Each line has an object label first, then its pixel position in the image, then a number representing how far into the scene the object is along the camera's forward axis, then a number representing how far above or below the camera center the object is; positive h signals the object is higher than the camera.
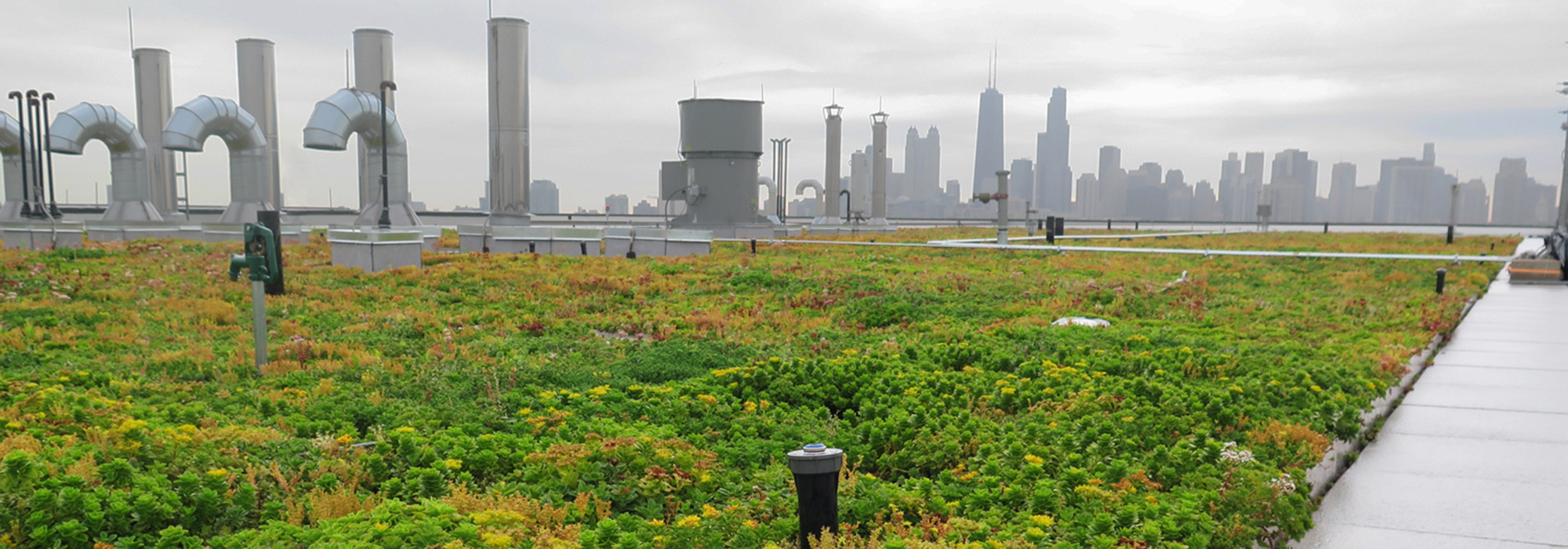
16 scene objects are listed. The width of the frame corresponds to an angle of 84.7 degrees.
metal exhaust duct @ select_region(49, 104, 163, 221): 38.25 +2.27
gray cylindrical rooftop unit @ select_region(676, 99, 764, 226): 39.47 +2.43
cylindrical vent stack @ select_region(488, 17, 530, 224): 37.12 +3.61
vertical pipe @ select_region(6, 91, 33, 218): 37.34 +2.37
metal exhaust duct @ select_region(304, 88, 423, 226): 31.02 +2.52
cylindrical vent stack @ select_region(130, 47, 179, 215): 51.28 +5.33
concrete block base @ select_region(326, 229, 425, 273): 20.06 -1.14
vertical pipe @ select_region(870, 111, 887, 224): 66.00 +3.22
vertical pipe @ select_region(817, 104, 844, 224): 65.25 +3.47
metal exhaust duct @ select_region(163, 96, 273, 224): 34.41 +2.38
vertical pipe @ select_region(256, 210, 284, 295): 14.38 -0.48
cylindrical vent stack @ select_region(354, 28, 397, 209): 47.59 +7.78
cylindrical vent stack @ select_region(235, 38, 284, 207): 51.66 +7.08
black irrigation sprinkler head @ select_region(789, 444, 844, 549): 3.79 -1.25
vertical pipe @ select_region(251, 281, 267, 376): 7.94 -1.04
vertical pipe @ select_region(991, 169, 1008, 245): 29.50 +0.17
